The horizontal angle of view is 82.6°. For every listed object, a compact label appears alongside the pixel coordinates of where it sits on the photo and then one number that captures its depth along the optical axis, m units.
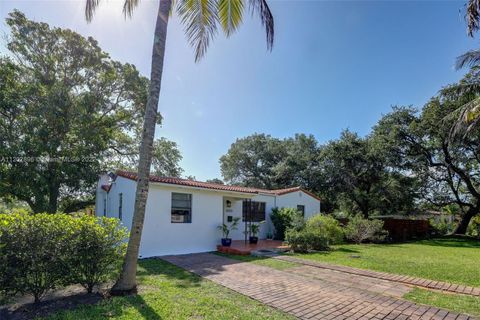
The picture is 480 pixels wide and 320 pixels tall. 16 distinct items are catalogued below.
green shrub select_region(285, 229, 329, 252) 12.40
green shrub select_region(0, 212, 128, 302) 5.08
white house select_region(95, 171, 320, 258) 11.45
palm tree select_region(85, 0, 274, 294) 6.19
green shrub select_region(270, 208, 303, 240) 16.45
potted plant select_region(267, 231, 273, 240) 17.33
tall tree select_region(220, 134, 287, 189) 33.44
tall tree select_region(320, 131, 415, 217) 22.58
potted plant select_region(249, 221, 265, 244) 14.37
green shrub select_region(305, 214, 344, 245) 13.79
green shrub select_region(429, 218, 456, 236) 24.36
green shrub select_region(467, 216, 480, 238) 23.00
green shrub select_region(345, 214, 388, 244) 16.61
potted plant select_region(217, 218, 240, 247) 12.97
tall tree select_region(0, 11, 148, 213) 15.39
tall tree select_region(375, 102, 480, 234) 20.70
